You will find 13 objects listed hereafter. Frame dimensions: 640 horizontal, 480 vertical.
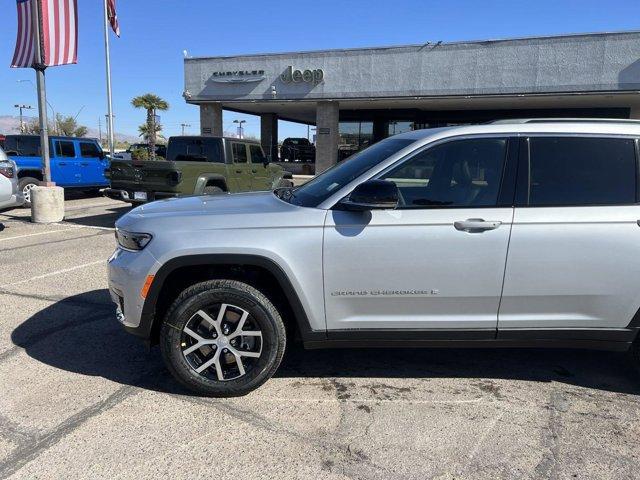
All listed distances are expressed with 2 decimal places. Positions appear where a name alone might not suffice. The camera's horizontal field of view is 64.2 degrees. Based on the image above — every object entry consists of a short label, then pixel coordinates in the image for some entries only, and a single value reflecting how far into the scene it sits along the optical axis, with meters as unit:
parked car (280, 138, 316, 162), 33.03
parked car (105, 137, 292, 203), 9.38
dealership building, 18.98
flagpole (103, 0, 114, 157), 24.92
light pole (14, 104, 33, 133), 69.82
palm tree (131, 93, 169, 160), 37.41
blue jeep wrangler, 13.19
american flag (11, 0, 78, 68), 10.80
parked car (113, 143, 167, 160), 24.37
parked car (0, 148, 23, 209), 9.10
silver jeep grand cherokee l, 3.25
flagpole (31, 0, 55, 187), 10.88
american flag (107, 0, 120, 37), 24.19
